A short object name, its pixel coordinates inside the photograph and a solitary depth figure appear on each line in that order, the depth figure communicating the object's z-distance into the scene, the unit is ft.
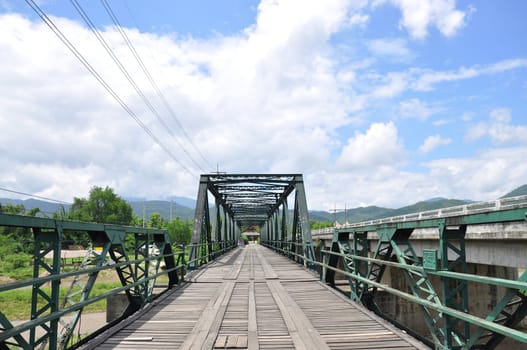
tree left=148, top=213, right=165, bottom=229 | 388.57
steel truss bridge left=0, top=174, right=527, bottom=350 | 13.16
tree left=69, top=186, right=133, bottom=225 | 360.07
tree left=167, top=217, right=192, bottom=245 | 351.93
